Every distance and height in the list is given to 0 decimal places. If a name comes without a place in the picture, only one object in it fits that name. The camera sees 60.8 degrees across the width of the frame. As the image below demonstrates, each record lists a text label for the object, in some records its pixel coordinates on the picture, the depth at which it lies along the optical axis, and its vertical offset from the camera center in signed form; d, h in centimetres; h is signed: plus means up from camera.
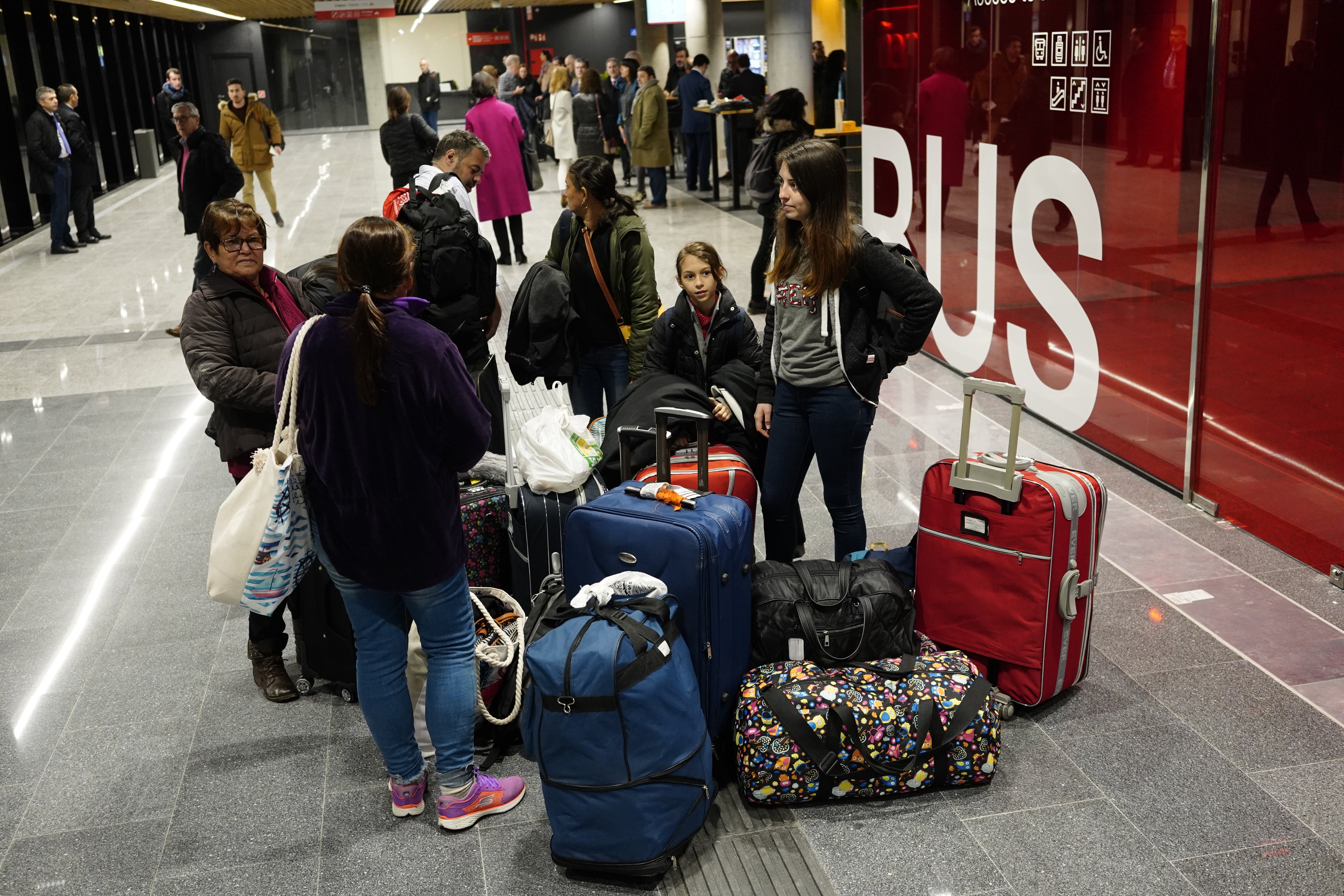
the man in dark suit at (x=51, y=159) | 1211 -5
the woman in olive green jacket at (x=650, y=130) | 1354 -9
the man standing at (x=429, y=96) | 2142 +69
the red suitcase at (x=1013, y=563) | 304 -121
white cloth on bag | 265 -104
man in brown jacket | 1319 +14
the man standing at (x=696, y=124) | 1471 -6
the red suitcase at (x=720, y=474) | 339 -102
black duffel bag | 306 -130
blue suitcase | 274 -103
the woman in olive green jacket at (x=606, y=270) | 426 -53
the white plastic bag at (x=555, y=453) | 337 -94
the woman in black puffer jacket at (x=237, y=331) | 320 -51
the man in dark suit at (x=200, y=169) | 793 -16
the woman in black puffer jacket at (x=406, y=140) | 1087 -5
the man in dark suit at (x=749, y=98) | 1390 +18
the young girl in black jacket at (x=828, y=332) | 326 -63
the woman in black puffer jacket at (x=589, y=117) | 1415 +10
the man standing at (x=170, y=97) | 1655 +72
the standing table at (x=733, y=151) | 1350 -40
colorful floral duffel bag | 281 -148
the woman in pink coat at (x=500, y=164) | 1038 -30
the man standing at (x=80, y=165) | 1258 -14
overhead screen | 1939 +179
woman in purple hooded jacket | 246 -71
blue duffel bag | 251 -131
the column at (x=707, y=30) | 1766 +133
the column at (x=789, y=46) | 1586 +92
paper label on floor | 391 -166
